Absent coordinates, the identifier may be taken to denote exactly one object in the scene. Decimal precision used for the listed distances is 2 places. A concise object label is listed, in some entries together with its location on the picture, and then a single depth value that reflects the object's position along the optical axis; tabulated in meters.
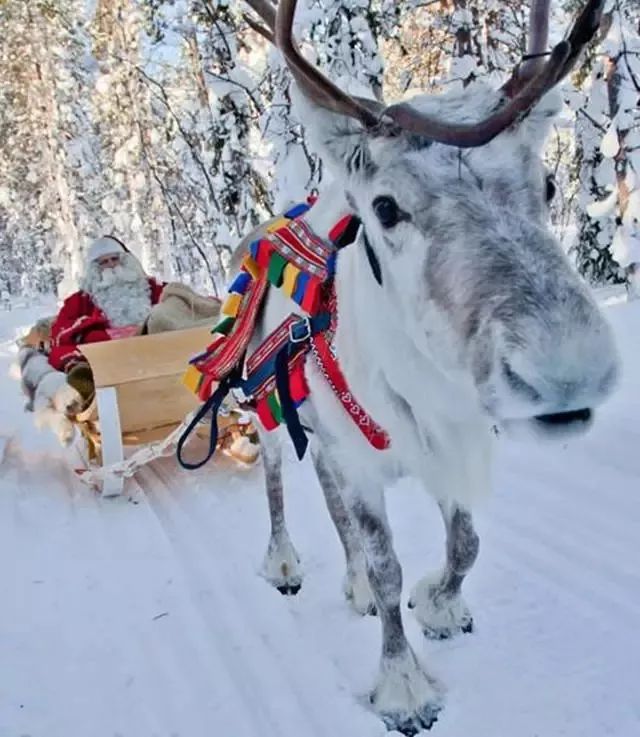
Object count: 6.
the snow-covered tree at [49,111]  20.12
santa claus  6.29
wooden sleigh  4.98
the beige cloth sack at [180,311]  5.88
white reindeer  1.46
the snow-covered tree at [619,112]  8.75
